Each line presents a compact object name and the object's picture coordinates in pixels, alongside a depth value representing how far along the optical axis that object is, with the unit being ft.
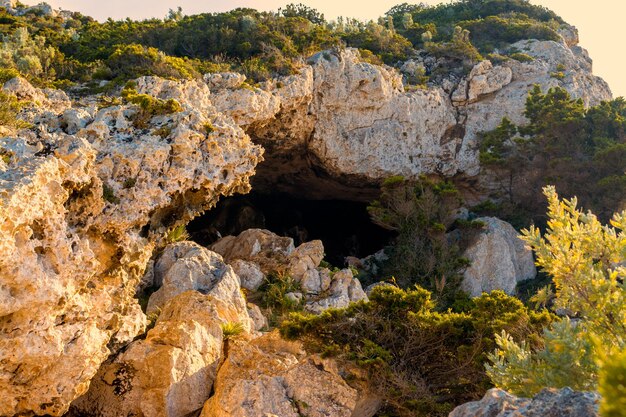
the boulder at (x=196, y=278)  45.24
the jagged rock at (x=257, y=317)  48.11
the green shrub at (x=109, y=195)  36.47
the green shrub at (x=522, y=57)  89.68
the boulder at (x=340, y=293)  53.26
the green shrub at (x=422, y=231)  66.59
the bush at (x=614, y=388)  11.38
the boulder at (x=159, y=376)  35.58
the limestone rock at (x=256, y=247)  62.08
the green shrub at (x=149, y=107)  41.98
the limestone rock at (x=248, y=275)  55.83
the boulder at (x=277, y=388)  34.30
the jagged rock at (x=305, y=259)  58.29
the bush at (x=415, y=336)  35.35
